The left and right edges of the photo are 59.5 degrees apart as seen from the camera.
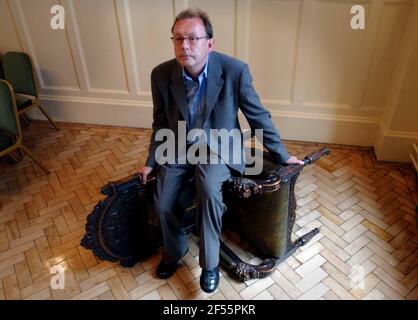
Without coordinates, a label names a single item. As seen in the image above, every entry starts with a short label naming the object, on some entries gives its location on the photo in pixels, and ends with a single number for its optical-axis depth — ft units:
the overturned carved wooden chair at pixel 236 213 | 5.49
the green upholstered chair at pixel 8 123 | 7.32
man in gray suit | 5.41
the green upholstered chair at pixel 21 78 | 8.98
